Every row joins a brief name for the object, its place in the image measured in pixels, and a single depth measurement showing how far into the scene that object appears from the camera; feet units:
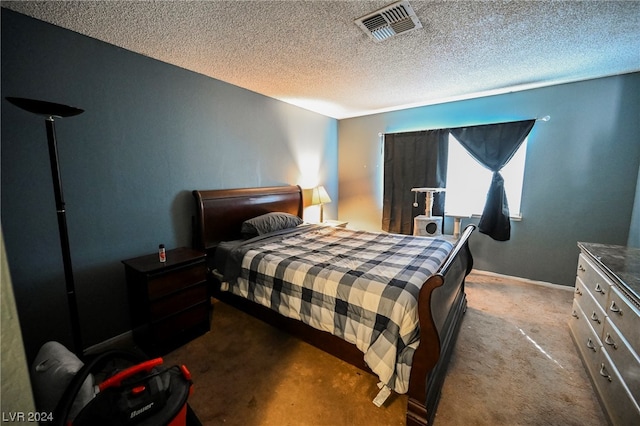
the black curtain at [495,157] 10.65
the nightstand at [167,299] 6.16
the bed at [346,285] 4.65
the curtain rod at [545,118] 9.94
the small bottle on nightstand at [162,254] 6.74
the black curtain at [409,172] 12.39
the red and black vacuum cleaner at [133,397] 2.73
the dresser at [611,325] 4.16
